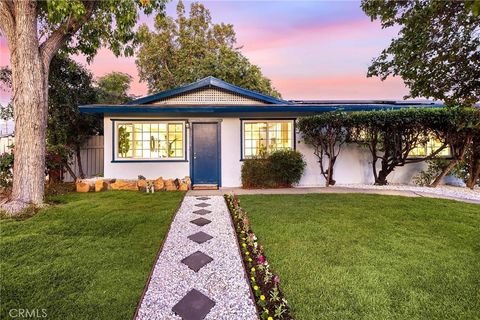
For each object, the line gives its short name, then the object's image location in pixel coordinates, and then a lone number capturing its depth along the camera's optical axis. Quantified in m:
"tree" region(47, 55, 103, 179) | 8.63
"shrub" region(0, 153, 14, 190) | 6.25
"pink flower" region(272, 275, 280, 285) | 2.25
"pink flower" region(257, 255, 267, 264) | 2.70
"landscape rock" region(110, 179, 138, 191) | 7.22
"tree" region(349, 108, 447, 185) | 6.61
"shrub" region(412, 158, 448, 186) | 7.71
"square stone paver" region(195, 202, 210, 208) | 5.50
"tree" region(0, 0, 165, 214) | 4.85
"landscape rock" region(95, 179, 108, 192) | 7.09
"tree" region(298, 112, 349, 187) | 7.07
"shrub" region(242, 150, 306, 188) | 7.58
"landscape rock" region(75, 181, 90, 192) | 6.98
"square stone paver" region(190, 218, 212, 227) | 4.28
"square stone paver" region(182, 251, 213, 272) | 2.81
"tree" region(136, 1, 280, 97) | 20.23
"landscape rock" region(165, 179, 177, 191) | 7.39
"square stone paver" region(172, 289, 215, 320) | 2.00
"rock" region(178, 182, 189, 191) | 7.46
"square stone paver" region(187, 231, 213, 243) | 3.56
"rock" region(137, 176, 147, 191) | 7.24
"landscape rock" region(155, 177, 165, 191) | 7.28
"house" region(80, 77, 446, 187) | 7.85
